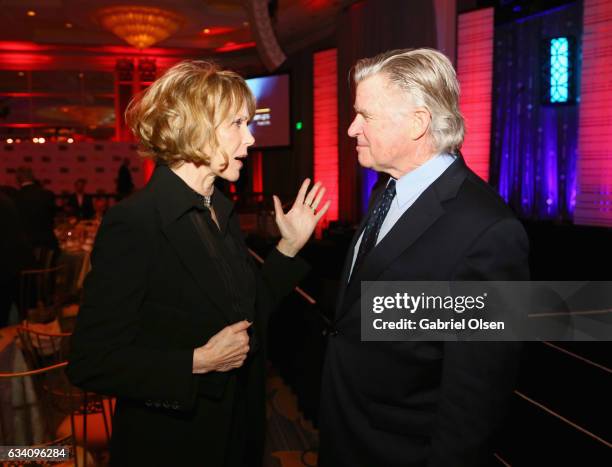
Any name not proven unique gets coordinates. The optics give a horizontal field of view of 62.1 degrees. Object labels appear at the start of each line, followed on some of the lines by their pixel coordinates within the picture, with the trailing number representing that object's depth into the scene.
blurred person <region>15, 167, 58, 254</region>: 5.48
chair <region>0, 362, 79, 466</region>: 2.49
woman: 1.27
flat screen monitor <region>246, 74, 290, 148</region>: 13.06
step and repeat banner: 13.05
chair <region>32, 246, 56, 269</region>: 4.93
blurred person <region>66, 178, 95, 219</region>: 9.42
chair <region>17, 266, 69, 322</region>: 4.00
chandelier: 10.02
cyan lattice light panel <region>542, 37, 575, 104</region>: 7.97
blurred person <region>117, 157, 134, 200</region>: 12.34
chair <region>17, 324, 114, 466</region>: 2.30
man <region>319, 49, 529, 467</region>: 1.22
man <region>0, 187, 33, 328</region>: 4.06
